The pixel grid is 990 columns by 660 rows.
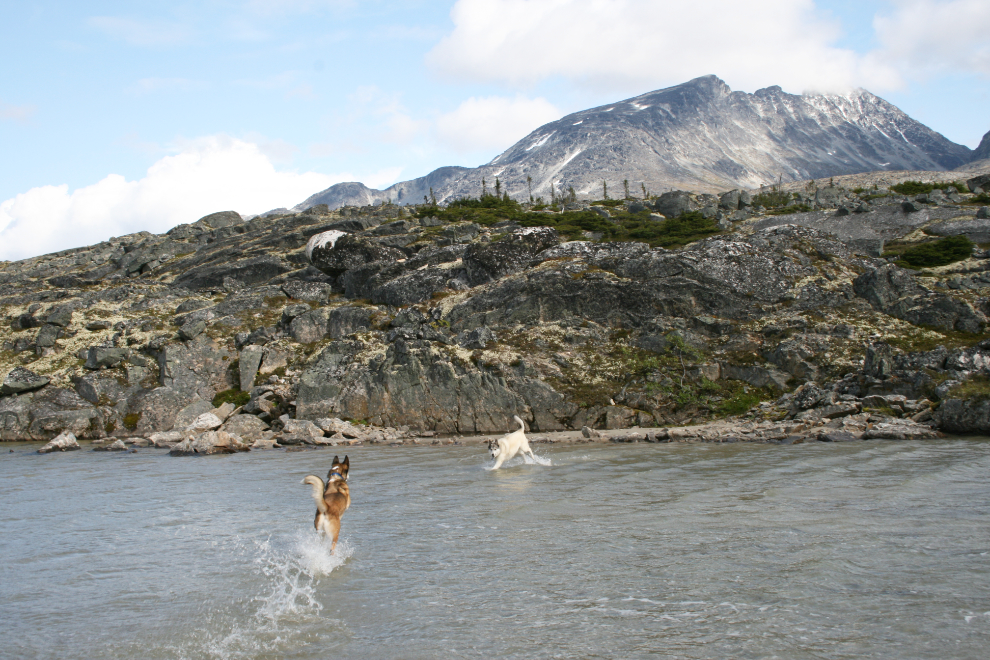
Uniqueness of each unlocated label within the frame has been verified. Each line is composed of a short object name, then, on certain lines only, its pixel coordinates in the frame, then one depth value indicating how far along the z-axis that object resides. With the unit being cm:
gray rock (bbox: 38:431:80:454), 2388
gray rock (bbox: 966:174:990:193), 6453
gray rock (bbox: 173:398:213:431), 2828
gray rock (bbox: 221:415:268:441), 2539
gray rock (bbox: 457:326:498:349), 2820
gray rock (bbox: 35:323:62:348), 3303
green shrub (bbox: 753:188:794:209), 7373
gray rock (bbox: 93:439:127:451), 2396
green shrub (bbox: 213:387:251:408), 2894
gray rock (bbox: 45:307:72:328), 3522
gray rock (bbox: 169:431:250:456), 2231
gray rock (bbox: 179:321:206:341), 3178
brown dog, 791
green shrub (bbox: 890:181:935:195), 7013
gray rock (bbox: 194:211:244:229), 7381
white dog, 1617
